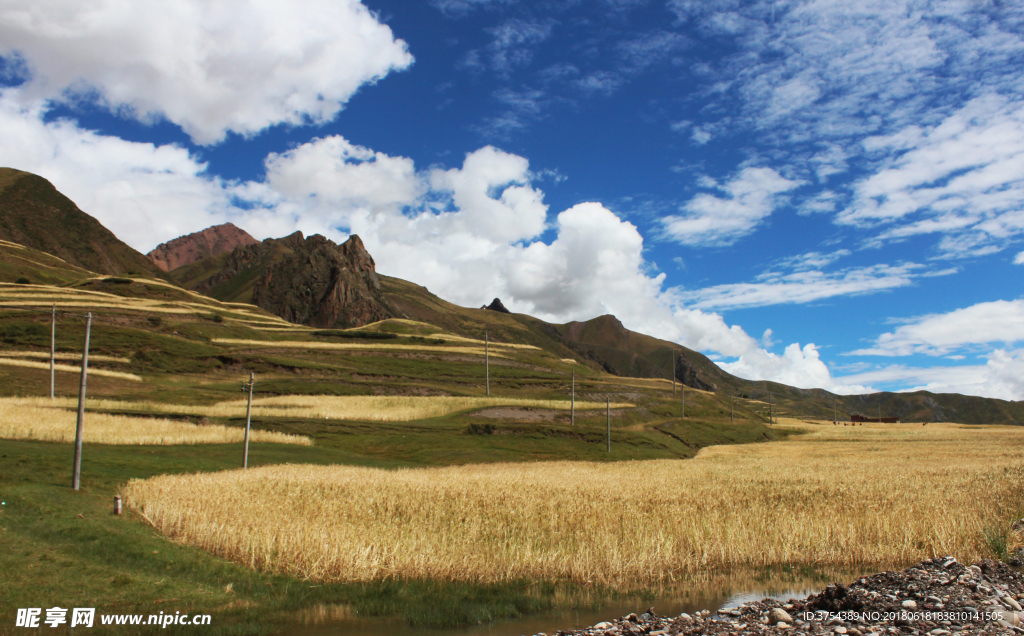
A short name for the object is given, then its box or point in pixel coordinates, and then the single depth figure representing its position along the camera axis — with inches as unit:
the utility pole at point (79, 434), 985.8
